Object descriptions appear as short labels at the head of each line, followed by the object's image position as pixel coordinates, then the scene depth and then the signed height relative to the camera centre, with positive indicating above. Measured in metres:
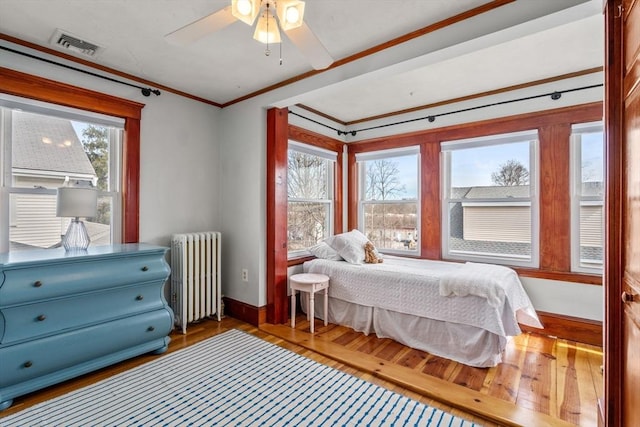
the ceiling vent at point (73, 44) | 2.16 +1.26
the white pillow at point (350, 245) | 3.49 -0.38
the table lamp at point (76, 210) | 2.27 +0.03
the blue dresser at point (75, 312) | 1.87 -0.69
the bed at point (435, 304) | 2.41 -0.82
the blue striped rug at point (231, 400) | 1.75 -1.18
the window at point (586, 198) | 2.84 +0.14
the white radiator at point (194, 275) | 2.99 -0.63
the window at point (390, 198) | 4.04 +0.21
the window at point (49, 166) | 2.30 +0.40
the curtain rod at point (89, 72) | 2.25 +1.19
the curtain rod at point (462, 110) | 2.90 +1.17
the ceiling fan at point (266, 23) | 1.41 +0.94
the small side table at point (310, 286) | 3.06 -0.75
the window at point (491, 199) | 3.23 +0.15
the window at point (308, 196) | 3.84 +0.23
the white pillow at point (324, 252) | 3.64 -0.47
